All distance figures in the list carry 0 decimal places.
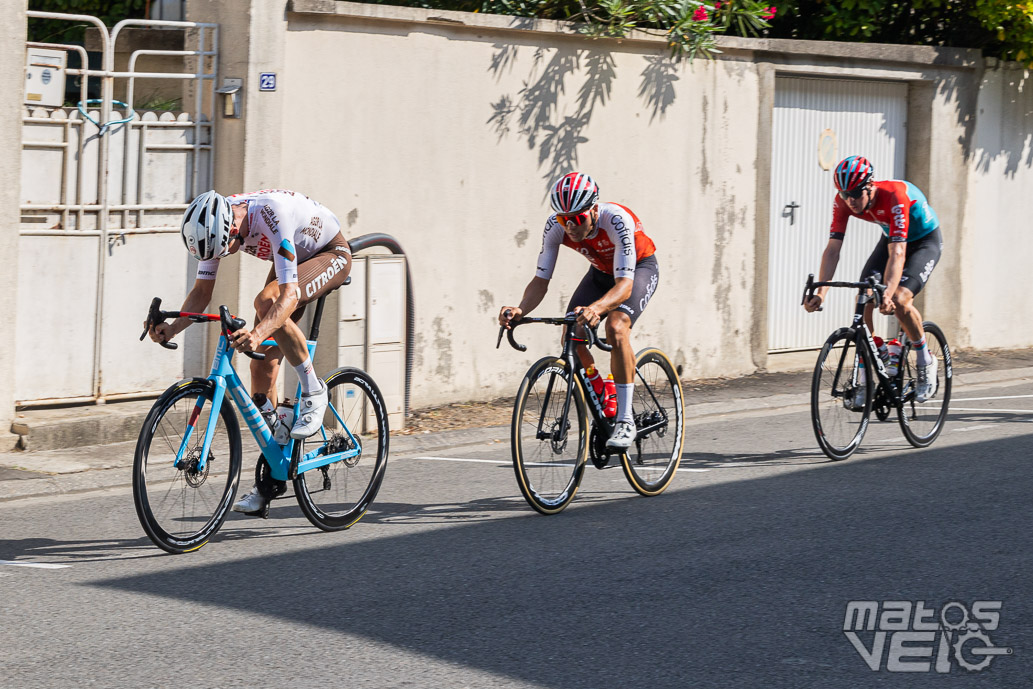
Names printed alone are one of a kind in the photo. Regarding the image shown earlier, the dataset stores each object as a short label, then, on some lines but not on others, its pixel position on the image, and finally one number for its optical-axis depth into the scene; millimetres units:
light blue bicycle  12555
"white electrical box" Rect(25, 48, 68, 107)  18703
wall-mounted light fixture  20031
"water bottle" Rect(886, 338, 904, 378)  18469
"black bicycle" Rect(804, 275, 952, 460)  17891
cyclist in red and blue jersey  17969
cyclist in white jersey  12461
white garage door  27328
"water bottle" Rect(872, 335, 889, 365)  18358
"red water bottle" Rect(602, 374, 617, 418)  15187
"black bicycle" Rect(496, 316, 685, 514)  14461
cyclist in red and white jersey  14484
